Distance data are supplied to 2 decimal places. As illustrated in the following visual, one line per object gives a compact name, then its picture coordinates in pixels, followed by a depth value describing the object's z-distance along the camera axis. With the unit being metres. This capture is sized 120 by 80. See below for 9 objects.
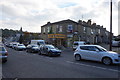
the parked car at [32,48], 14.15
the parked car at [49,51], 10.41
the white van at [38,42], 18.99
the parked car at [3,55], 6.88
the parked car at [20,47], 18.16
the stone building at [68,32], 21.60
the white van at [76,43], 16.75
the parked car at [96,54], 6.52
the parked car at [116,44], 22.55
